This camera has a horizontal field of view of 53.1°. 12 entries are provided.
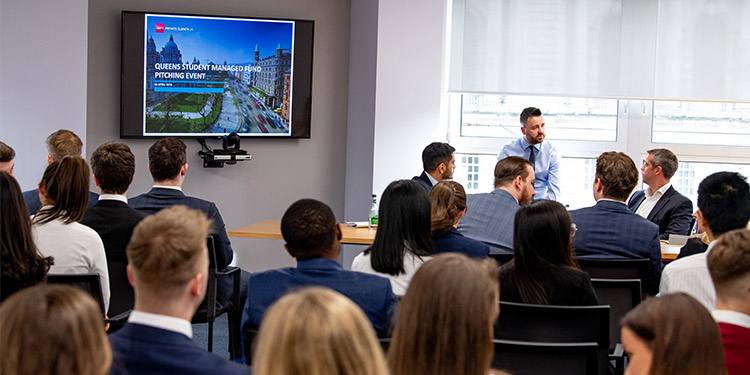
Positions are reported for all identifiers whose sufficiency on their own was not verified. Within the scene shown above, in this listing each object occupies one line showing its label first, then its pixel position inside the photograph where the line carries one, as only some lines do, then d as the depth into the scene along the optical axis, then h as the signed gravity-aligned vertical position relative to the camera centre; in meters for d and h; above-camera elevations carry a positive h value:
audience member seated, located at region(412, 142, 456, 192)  5.46 -0.09
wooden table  4.55 -0.55
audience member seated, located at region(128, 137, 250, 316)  3.96 -0.27
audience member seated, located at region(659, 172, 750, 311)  3.40 -0.20
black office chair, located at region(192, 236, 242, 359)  3.81 -0.87
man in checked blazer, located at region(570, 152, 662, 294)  3.76 -0.39
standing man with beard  6.22 +0.00
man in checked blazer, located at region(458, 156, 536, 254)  4.10 -0.30
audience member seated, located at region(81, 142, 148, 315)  3.42 -0.33
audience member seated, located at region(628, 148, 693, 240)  5.16 -0.30
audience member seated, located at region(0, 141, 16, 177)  4.51 -0.12
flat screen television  6.21 +0.57
